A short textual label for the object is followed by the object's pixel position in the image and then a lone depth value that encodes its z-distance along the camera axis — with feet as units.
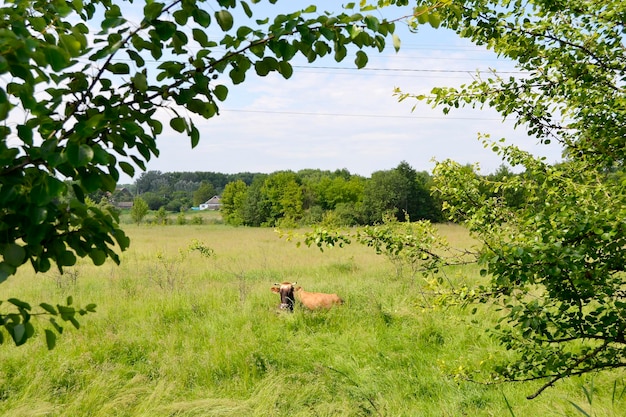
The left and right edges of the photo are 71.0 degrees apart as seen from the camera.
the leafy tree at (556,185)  6.86
